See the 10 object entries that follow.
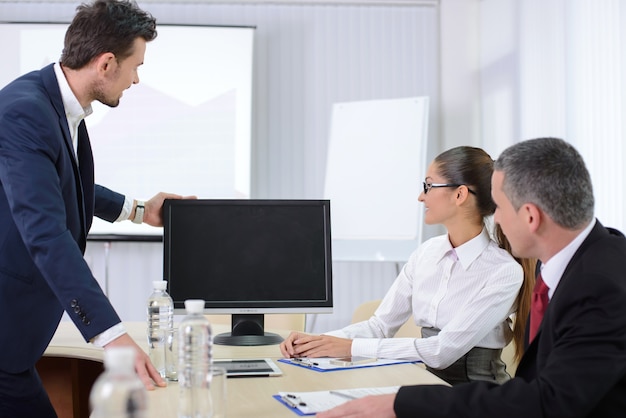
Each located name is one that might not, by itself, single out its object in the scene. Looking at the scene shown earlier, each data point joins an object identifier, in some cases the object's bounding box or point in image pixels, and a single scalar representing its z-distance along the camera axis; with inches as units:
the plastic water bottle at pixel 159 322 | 77.1
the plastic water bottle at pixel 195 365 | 54.9
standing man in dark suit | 64.4
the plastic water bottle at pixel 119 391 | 32.7
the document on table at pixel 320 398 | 60.7
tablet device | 74.2
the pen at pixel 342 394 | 63.9
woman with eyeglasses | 82.0
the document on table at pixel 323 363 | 77.2
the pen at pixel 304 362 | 78.7
